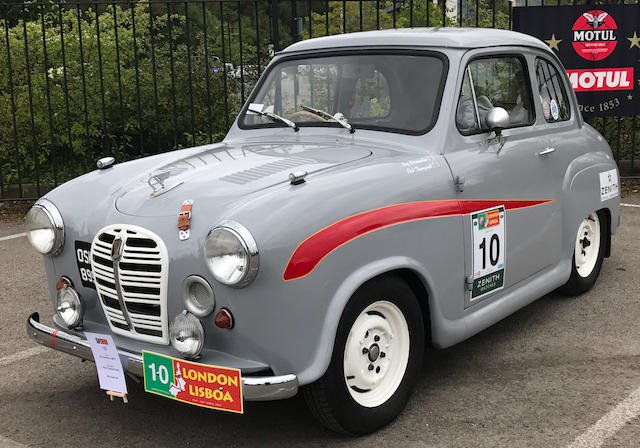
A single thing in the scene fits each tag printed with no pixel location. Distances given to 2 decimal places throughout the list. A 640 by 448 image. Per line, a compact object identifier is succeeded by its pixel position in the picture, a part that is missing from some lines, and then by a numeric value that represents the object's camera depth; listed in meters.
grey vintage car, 3.09
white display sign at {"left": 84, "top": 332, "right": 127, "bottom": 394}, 3.27
